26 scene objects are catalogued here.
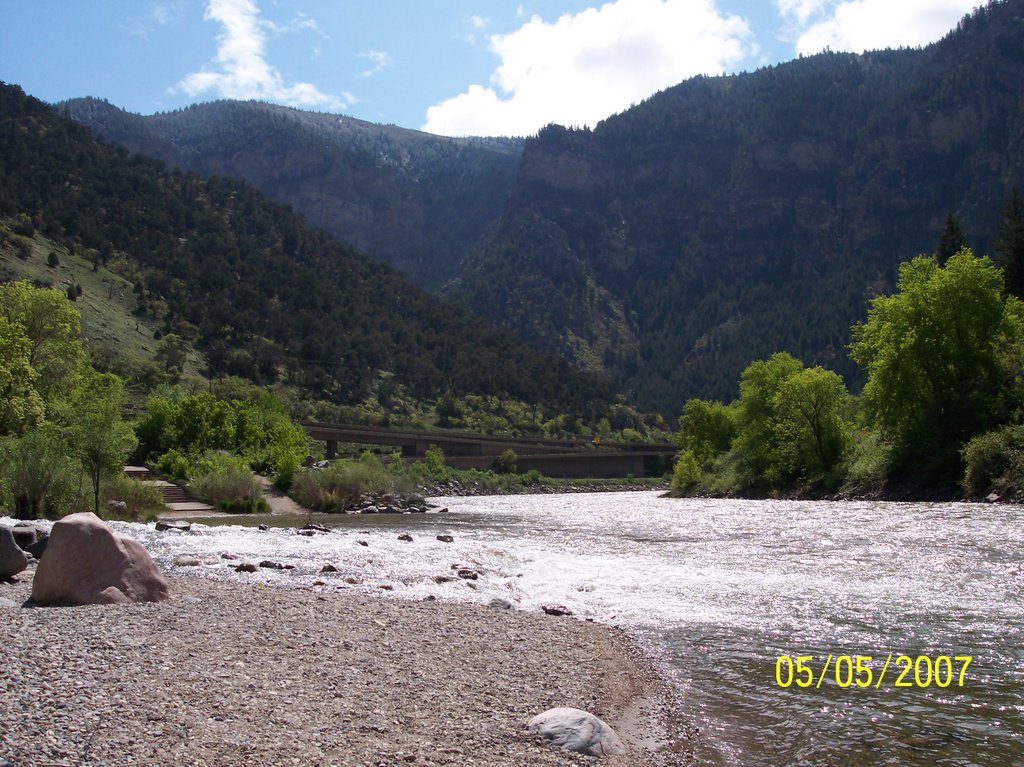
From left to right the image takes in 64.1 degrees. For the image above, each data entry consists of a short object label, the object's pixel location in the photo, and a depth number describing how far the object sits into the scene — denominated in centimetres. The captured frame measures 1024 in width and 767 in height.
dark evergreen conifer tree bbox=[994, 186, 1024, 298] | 6400
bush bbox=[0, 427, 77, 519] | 2973
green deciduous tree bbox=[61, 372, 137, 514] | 3447
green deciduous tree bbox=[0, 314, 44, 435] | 4091
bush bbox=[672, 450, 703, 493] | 7725
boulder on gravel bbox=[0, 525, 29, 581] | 1605
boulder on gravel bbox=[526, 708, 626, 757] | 807
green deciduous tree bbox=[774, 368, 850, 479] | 5859
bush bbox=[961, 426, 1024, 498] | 3844
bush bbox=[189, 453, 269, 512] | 5150
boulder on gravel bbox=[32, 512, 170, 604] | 1363
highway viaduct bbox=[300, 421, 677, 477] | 10781
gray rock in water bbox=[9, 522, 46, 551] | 2016
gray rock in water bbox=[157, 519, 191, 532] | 3138
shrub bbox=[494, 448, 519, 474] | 11550
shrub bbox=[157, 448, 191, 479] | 5766
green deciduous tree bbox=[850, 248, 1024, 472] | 4631
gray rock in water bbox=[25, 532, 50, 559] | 1981
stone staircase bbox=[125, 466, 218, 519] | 4813
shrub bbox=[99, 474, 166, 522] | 3731
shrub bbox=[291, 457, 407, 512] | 5597
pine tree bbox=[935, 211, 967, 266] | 7025
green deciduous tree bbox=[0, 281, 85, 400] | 5119
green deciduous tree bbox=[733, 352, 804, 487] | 6425
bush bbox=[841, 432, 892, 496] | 5059
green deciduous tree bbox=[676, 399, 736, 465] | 8606
